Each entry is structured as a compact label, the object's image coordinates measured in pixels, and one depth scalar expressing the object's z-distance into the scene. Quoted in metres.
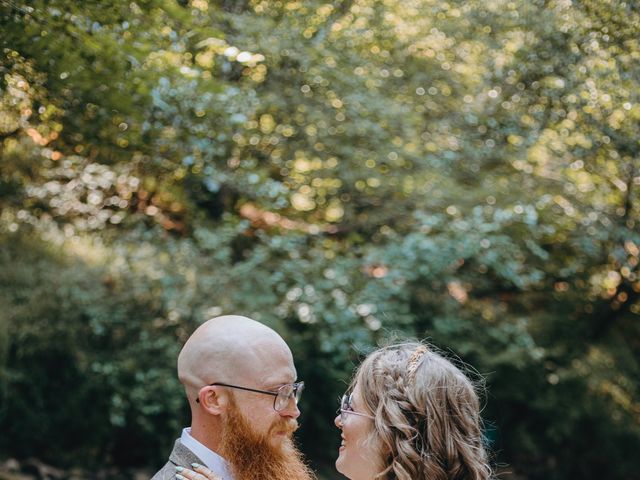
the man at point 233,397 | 2.45
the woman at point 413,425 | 2.33
